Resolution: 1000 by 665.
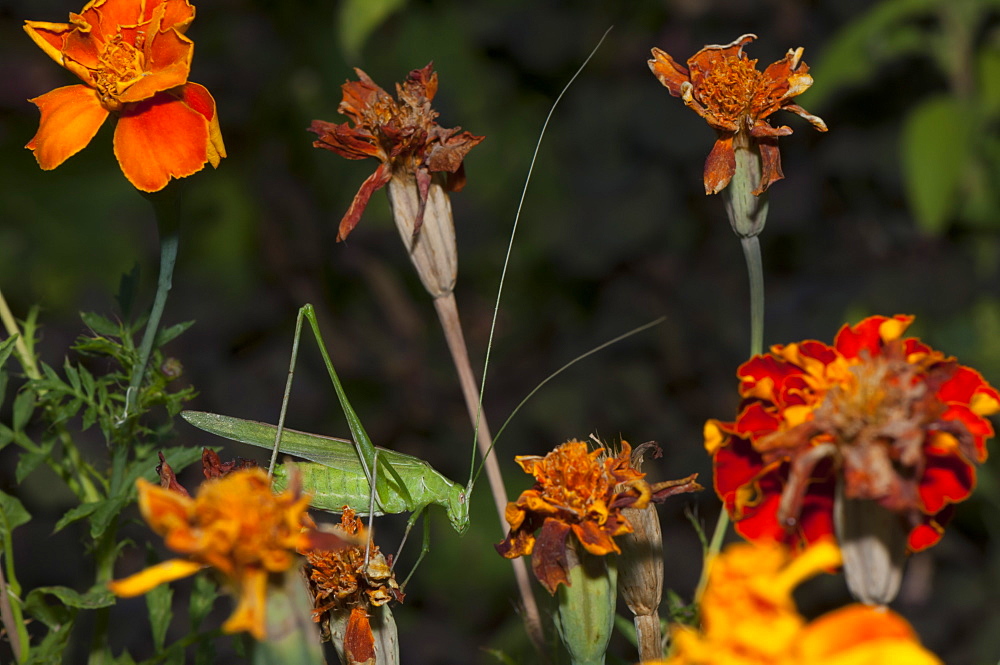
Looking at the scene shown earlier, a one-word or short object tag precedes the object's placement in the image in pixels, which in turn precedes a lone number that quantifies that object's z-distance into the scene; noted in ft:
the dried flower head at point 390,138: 1.78
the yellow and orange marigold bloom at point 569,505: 1.69
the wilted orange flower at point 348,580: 1.69
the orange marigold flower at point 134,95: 1.73
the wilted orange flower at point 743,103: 1.75
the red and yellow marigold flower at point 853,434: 1.61
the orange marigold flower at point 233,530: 1.59
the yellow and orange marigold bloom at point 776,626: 1.47
